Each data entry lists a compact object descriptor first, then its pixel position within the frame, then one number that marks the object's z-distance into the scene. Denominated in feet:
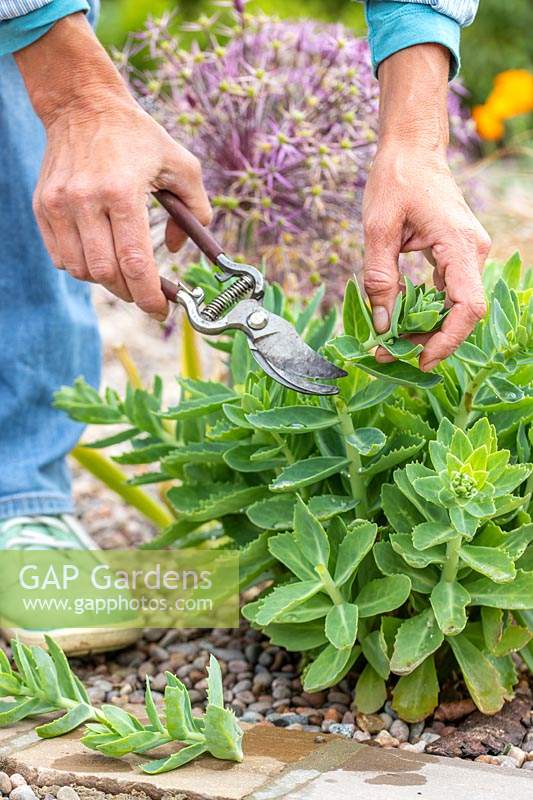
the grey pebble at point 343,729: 5.85
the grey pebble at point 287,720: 5.98
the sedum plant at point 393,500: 5.48
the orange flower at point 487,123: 13.60
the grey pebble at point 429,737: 5.79
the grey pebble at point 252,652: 6.42
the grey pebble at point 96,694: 6.27
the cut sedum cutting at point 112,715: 5.38
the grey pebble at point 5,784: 5.52
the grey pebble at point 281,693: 6.18
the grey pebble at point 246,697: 6.17
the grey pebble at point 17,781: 5.51
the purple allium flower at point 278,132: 7.48
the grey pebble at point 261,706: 6.11
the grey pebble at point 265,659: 6.39
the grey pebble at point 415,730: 5.83
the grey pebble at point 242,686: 6.22
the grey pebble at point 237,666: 6.36
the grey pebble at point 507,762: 5.62
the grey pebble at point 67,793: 5.40
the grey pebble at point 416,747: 5.72
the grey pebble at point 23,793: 5.43
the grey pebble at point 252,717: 6.03
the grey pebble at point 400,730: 5.82
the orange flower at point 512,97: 13.87
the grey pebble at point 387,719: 5.88
